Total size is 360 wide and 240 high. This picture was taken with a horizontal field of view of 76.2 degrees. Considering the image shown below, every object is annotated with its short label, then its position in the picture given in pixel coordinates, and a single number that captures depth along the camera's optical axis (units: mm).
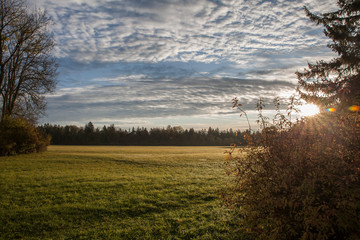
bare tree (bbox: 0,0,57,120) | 27836
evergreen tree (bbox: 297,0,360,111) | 18156
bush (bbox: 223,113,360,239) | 4277
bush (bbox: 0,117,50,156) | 27345
